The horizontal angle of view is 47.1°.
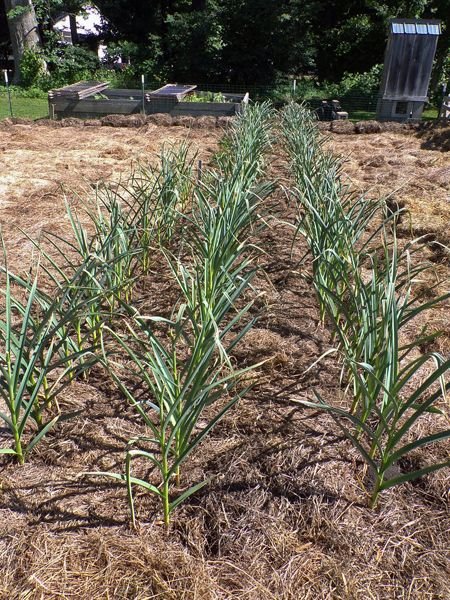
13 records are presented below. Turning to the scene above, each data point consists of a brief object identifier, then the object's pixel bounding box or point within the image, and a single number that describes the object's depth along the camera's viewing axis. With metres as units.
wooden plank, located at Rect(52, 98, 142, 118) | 9.62
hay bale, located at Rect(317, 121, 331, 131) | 8.96
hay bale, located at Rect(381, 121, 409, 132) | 9.03
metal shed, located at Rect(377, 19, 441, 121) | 10.23
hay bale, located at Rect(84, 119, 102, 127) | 8.76
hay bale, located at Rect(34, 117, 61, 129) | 8.52
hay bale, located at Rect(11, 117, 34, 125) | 8.51
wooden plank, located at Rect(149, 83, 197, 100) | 9.78
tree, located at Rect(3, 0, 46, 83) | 14.98
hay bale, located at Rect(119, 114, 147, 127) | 8.82
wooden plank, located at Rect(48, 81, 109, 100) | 9.59
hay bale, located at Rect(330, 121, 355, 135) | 8.87
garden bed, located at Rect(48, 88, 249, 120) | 9.49
